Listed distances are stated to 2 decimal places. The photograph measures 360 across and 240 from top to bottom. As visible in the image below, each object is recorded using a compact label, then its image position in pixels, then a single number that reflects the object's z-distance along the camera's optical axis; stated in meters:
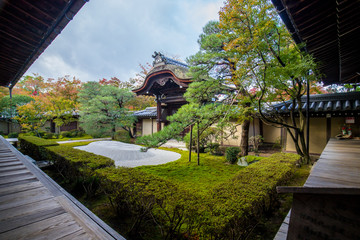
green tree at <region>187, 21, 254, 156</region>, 5.73
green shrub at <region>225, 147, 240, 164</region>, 6.91
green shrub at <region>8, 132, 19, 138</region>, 16.28
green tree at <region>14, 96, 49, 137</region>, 13.48
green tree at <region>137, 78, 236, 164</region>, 5.08
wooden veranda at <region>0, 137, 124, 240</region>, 1.30
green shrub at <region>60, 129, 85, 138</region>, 16.64
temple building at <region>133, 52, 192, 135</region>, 9.40
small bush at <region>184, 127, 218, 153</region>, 8.43
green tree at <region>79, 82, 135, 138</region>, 13.39
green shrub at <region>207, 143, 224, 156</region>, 8.60
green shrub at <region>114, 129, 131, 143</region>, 14.28
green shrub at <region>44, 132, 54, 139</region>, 15.47
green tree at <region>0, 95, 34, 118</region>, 17.75
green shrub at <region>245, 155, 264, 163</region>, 6.35
